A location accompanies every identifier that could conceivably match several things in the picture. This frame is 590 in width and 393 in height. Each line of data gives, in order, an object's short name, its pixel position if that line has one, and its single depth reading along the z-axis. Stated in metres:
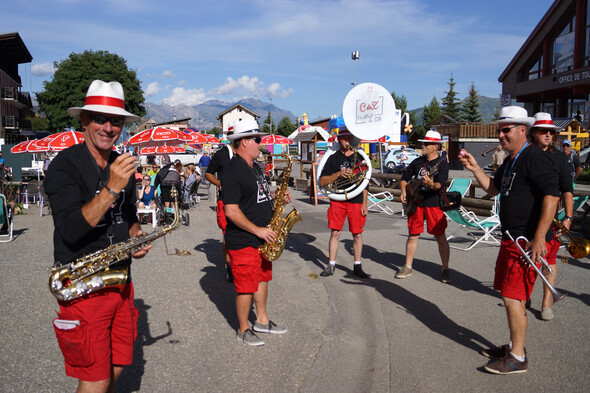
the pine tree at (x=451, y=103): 74.00
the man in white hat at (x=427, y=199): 6.14
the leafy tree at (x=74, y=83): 53.91
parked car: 32.60
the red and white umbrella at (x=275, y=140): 23.29
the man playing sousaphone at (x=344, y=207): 6.42
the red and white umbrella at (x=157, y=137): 15.23
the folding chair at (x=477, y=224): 8.22
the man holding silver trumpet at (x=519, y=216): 3.47
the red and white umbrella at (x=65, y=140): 13.91
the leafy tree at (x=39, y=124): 81.44
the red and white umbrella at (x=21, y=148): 18.39
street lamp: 31.25
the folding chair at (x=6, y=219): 9.11
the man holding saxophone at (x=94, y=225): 2.31
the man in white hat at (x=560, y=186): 4.51
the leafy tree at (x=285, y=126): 91.62
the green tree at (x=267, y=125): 93.28
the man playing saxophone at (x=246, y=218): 3.99
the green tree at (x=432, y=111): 66.62
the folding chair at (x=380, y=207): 12.95
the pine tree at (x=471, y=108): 75.38
